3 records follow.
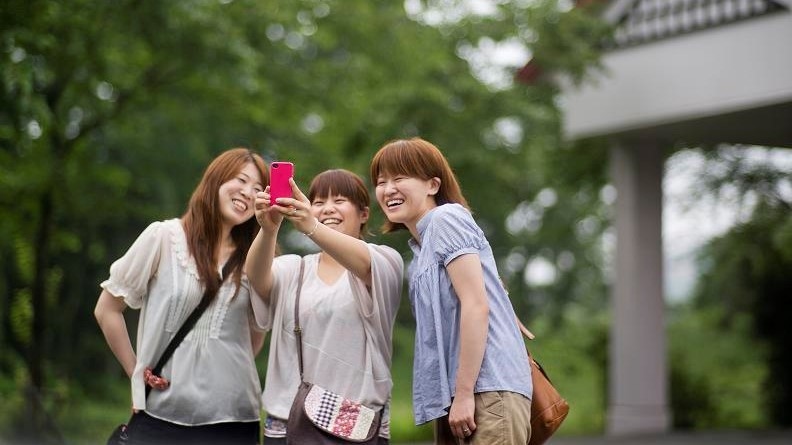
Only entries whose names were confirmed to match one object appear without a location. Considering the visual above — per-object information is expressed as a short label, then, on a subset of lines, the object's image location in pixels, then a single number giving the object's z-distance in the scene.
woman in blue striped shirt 7.52
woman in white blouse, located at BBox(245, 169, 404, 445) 8.21
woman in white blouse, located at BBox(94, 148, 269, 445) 8.56
